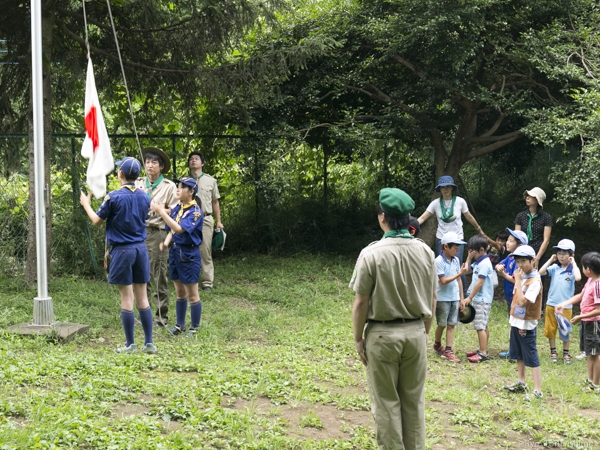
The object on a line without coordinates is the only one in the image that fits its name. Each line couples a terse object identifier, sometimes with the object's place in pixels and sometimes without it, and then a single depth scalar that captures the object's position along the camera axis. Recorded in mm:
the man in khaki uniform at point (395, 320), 4477
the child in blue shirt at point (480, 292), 7984
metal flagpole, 7234
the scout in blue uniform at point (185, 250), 7840
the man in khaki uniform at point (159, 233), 8414
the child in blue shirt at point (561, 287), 8344
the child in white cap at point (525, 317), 6742
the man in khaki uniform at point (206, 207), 10000
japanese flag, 6977
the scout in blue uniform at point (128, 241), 6660
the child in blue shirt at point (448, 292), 7980
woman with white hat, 9609
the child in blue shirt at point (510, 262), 8164
